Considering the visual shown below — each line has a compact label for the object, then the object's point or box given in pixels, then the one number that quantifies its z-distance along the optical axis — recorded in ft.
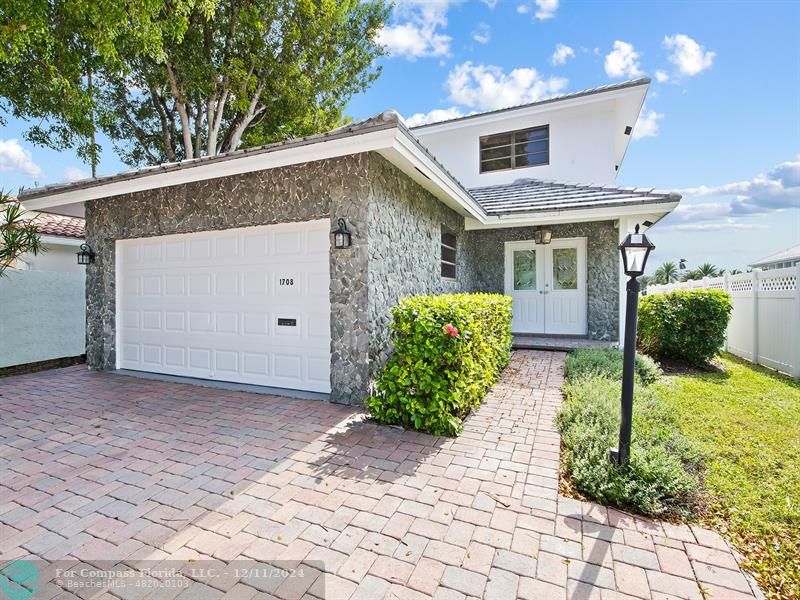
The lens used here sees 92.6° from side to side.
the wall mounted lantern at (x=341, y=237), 17.38
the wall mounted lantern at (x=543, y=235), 31.12
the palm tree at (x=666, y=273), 140.05
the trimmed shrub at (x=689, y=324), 25.79
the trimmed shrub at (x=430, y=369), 14.47
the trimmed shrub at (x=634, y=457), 10.02
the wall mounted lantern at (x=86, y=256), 25.16
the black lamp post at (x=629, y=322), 10.73
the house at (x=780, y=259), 81.55
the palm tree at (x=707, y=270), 118.11
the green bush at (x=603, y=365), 20.31
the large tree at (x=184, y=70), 25.76
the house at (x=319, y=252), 17.78
